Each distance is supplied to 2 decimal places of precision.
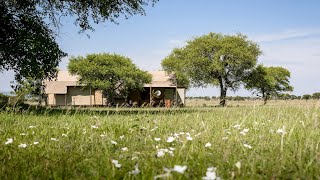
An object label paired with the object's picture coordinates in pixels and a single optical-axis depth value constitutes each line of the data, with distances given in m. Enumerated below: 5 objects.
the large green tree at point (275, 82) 66.91
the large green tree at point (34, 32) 20.48
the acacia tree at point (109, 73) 52.84
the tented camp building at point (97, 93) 59.44
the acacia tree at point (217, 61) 56.75
